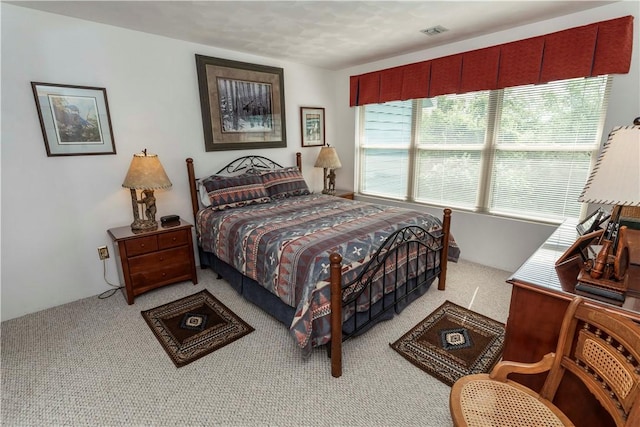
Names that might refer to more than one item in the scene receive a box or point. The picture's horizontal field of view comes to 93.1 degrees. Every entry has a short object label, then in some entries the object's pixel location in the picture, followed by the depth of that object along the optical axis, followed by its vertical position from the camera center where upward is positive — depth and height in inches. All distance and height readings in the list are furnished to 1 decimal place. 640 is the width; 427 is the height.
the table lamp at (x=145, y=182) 101.9 -12.3
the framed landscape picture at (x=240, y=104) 130.0 +17.6
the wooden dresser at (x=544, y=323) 48.7 -31.5
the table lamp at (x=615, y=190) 43.0 -7.4
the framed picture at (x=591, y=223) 69.8 -20.9
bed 73.6 -31.7
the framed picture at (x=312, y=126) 168.1 +9.0
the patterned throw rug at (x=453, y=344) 76.2 -55.2
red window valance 92.3 +27.2
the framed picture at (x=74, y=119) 95.9 +8.6
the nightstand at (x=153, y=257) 103.4 -39.5
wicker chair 38.2 -33.0
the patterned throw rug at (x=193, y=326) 83.7 -55.0
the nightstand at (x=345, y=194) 173.0 -29.3
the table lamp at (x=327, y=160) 166.7 -9.7
